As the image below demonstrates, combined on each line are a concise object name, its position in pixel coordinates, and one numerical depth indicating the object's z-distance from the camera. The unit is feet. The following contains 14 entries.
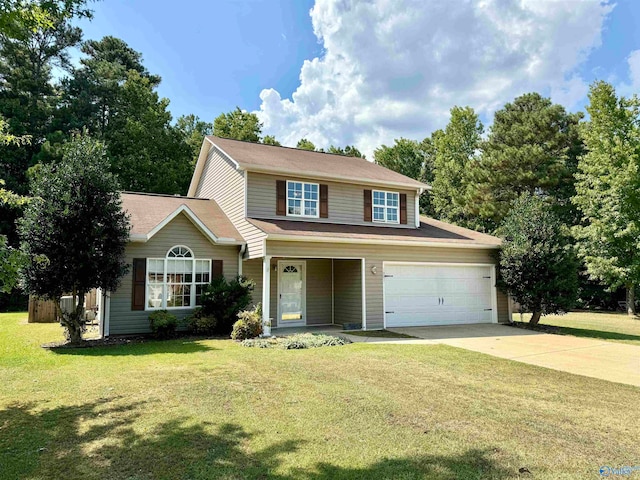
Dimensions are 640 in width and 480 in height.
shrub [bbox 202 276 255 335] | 40.45
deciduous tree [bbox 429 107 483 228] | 115.96
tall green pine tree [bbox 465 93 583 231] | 91.97
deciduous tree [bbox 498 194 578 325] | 46.50
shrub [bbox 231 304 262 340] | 37.35
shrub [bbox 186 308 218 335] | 39.71
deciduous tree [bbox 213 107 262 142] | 107.86
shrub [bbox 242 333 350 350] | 33.99
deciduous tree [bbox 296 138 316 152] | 130.22
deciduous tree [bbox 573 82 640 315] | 67.41
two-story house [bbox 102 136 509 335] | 41.09
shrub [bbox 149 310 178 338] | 37.83
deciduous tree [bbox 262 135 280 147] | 116.78
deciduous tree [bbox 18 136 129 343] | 32.19
